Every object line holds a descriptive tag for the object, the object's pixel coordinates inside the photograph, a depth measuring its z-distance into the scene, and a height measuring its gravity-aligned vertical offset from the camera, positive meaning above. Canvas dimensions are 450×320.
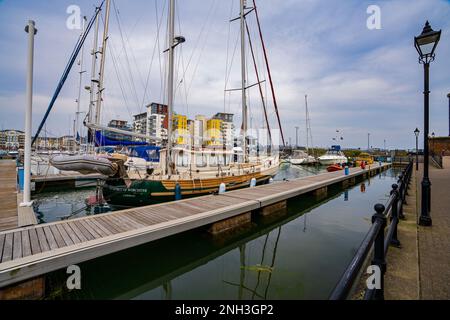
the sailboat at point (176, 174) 9.60 -0.97
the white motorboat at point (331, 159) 45.03 -0.35
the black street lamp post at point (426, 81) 4.89 +1.88
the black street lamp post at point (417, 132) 20.69 +2.53
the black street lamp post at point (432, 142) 33.66 +2.76
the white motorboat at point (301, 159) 47.62 -0.43
